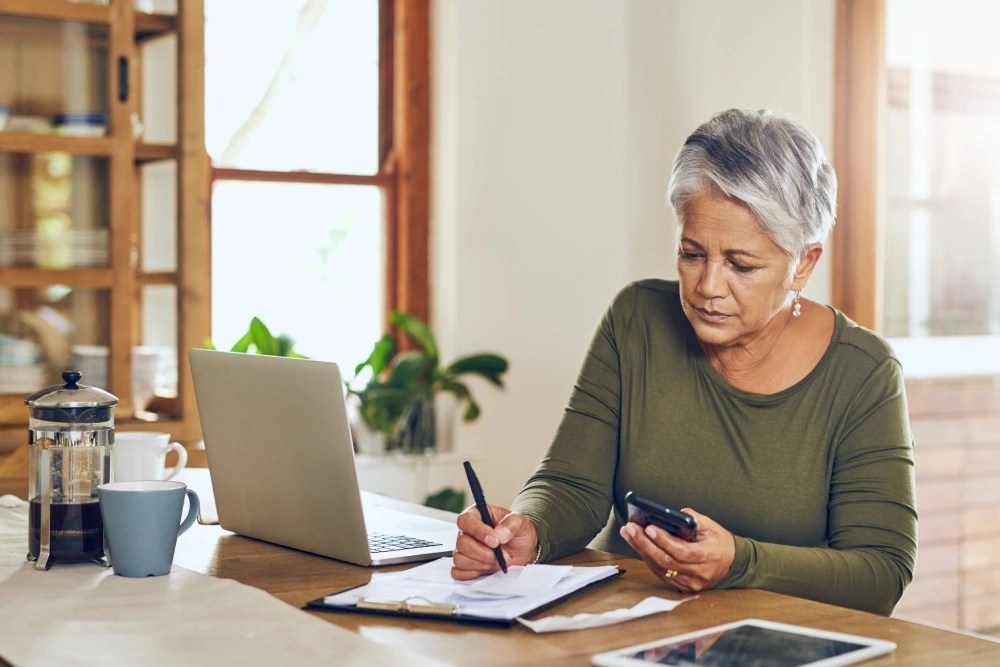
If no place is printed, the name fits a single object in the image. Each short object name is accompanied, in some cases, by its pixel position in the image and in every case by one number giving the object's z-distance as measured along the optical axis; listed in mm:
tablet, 1137
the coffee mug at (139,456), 1825
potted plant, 3580
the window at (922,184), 3375
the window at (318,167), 3674
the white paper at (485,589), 1334
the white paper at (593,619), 1255
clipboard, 1286
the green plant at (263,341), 3393
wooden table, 1189
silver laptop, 1547
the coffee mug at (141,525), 1441
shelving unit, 3068
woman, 1740
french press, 1519
